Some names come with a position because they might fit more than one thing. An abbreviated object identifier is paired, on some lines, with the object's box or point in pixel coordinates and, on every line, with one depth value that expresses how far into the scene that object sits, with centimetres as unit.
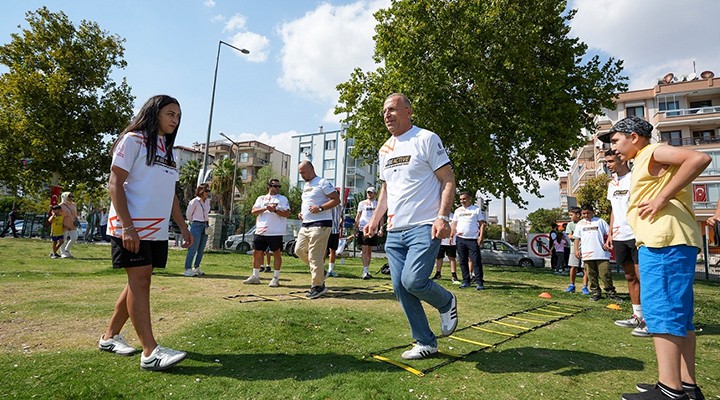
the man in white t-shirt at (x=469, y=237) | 820
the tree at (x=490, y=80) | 1633
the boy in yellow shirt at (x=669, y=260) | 237
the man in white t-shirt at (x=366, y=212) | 995
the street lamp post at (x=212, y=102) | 1940
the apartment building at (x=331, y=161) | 6544
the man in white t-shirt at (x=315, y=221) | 636
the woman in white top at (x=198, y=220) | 864
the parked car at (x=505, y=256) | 1991
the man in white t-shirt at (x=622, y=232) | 551
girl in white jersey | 285
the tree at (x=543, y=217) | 6806
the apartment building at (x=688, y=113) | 3998
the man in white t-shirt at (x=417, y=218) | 312
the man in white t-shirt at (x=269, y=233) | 730
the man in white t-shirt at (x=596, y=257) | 747
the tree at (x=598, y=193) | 3841
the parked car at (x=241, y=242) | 1932
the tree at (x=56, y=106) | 1861
